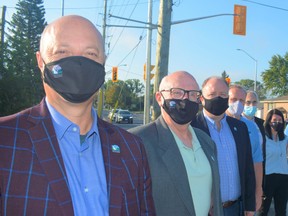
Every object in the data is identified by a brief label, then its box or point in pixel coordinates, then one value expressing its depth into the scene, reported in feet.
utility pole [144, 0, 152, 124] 55.42
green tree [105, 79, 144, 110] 319.47
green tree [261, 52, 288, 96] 219.20
